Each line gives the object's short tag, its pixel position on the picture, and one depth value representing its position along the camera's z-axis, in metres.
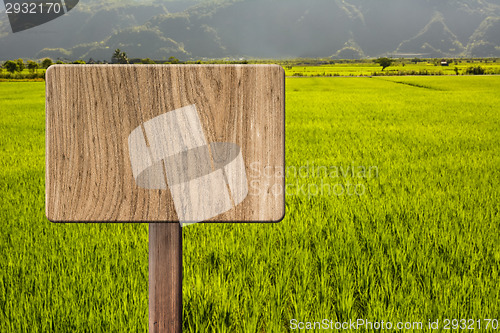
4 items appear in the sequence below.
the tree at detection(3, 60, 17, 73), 59.78
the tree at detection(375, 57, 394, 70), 71.06
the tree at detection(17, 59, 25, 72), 60.15
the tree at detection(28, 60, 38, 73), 62.67
